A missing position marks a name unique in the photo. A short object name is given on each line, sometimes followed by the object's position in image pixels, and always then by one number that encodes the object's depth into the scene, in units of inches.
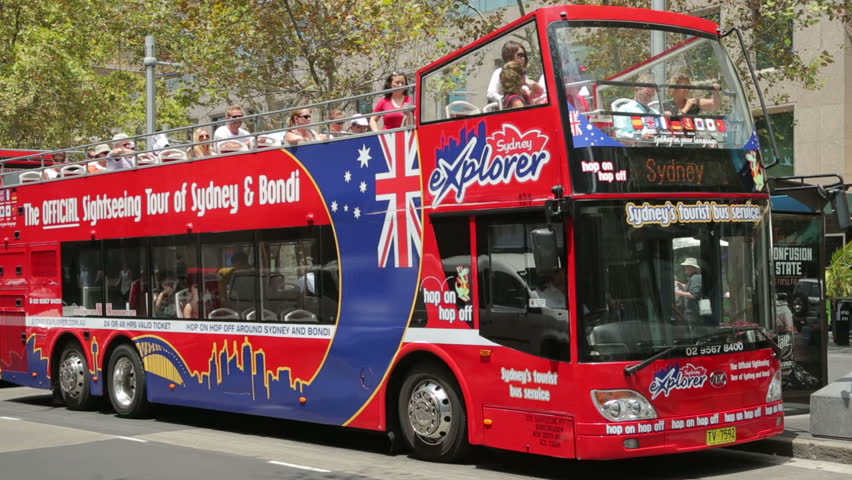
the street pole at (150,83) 1026.1
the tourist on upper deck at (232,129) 563.2
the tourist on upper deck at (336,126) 490.4
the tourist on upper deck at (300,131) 506.0
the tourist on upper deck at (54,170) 684.7
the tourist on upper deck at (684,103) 401.4
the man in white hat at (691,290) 380.5
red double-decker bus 372.8
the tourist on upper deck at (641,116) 382.0
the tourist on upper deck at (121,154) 623.8
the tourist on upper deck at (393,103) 457.4
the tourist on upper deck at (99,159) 647.8
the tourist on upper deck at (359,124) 473.4
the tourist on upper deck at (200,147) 577.0
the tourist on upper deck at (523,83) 391.5
